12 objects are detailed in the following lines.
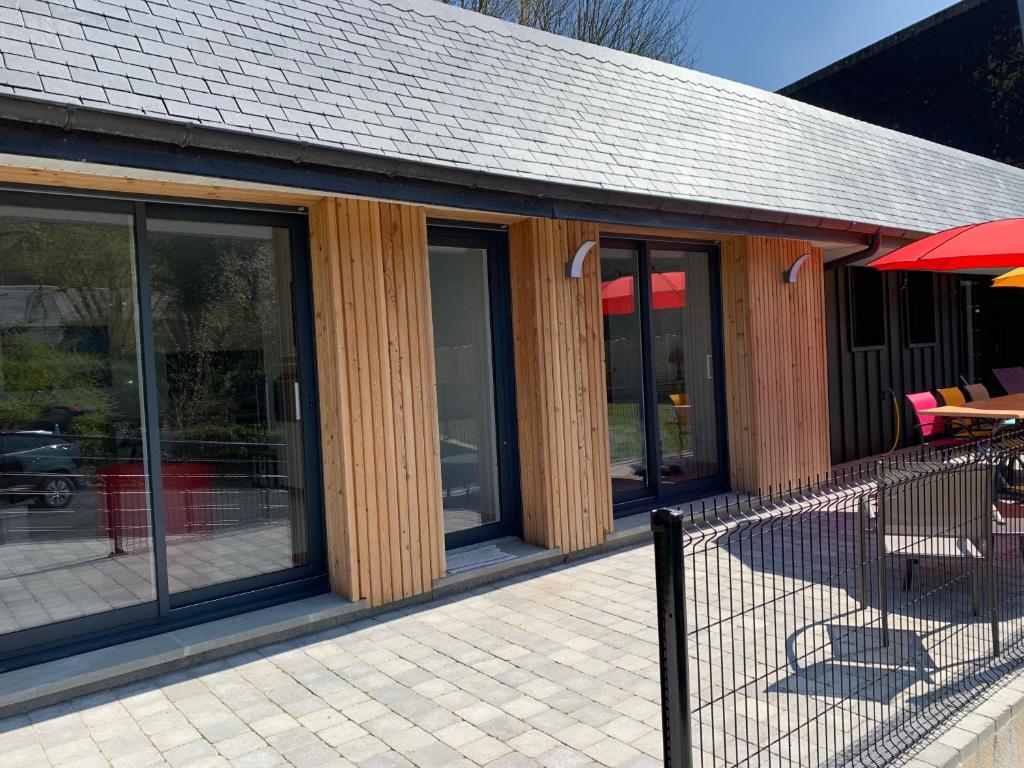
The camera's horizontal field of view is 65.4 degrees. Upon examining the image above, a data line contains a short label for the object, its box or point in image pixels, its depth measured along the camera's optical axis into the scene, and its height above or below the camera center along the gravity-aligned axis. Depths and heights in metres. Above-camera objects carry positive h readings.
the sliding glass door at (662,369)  7.50 -0.03
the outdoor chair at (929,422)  9.93 -0.90
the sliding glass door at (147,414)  4.53 -0.15
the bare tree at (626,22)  22.95 +10.31
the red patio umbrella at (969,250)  6.45 +0.85
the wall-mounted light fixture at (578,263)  6.66 +0.89
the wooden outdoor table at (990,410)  7.80 -0.63
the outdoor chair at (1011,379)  11.82 -0.48
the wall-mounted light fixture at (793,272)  8.61 +0.93
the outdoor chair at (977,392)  10.99 -0.59
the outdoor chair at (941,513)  4.36 -0.92
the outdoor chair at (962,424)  9.81 -0.97
